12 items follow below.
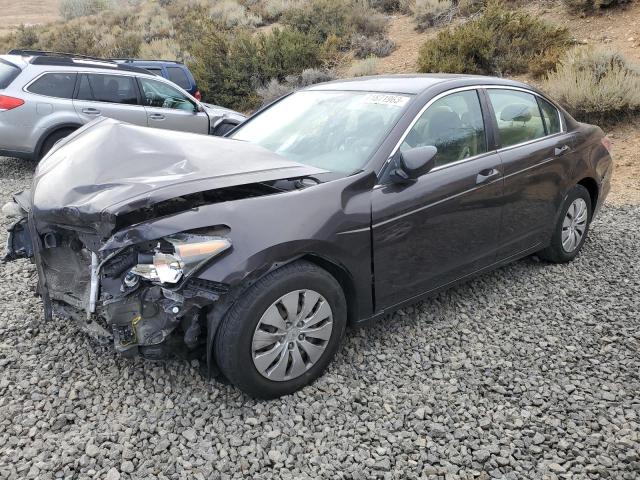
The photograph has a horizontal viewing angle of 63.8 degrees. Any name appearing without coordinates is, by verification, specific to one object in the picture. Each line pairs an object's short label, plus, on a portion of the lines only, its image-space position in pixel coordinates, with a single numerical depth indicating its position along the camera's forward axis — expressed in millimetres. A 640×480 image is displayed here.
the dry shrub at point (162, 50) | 19031
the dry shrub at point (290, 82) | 13445
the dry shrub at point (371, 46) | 15680
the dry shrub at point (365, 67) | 14125
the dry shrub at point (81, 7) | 31880
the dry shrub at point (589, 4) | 12343
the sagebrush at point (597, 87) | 8664
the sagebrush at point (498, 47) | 11352
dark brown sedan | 2533
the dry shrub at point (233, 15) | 21406
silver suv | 7332
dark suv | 11688
